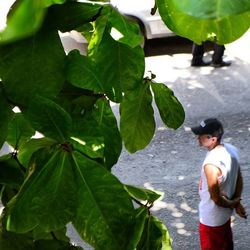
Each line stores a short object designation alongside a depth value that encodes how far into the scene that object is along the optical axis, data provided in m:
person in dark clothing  16.53
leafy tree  1.92
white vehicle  16.70
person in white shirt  8.11
